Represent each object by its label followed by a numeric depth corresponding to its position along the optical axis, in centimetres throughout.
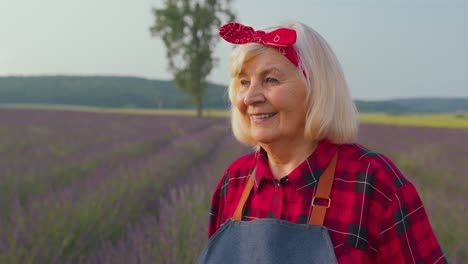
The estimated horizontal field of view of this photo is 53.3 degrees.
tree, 3197
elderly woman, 125
